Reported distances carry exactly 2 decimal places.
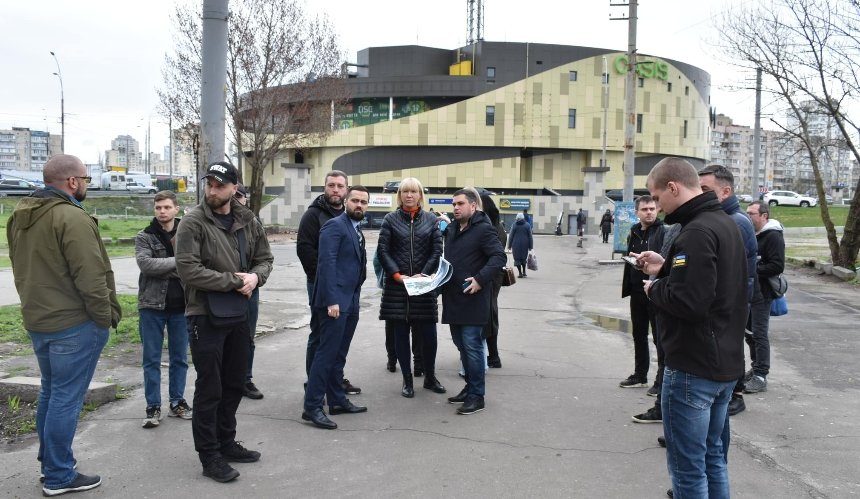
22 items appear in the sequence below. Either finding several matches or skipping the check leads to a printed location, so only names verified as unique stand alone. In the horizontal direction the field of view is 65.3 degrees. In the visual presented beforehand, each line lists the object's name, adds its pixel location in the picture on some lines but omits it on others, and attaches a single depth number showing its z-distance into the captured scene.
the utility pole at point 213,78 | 7.35
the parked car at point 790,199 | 63.69
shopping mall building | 58.91
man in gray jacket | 5.31
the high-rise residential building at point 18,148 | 150.12
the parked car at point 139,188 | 64.75
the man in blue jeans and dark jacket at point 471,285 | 5.89
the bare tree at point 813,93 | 17.84
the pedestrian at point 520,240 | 16.11
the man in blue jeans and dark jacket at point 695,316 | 3.28
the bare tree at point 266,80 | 30.98
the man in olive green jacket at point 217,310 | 4.33
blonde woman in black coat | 6.26
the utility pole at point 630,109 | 19.84
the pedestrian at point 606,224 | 34.62
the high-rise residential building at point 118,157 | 193.12
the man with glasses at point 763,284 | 6.41
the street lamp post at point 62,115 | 43.38
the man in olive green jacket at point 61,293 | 3.99
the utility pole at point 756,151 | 26.26
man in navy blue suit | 5.46
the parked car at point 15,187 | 51.86
